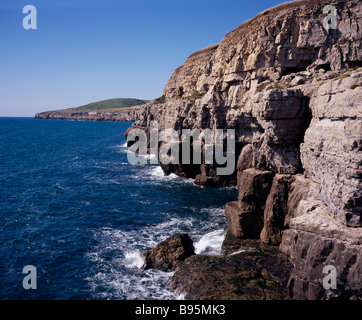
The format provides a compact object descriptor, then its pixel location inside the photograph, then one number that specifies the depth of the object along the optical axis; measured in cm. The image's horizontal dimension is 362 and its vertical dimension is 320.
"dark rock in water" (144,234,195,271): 2441
